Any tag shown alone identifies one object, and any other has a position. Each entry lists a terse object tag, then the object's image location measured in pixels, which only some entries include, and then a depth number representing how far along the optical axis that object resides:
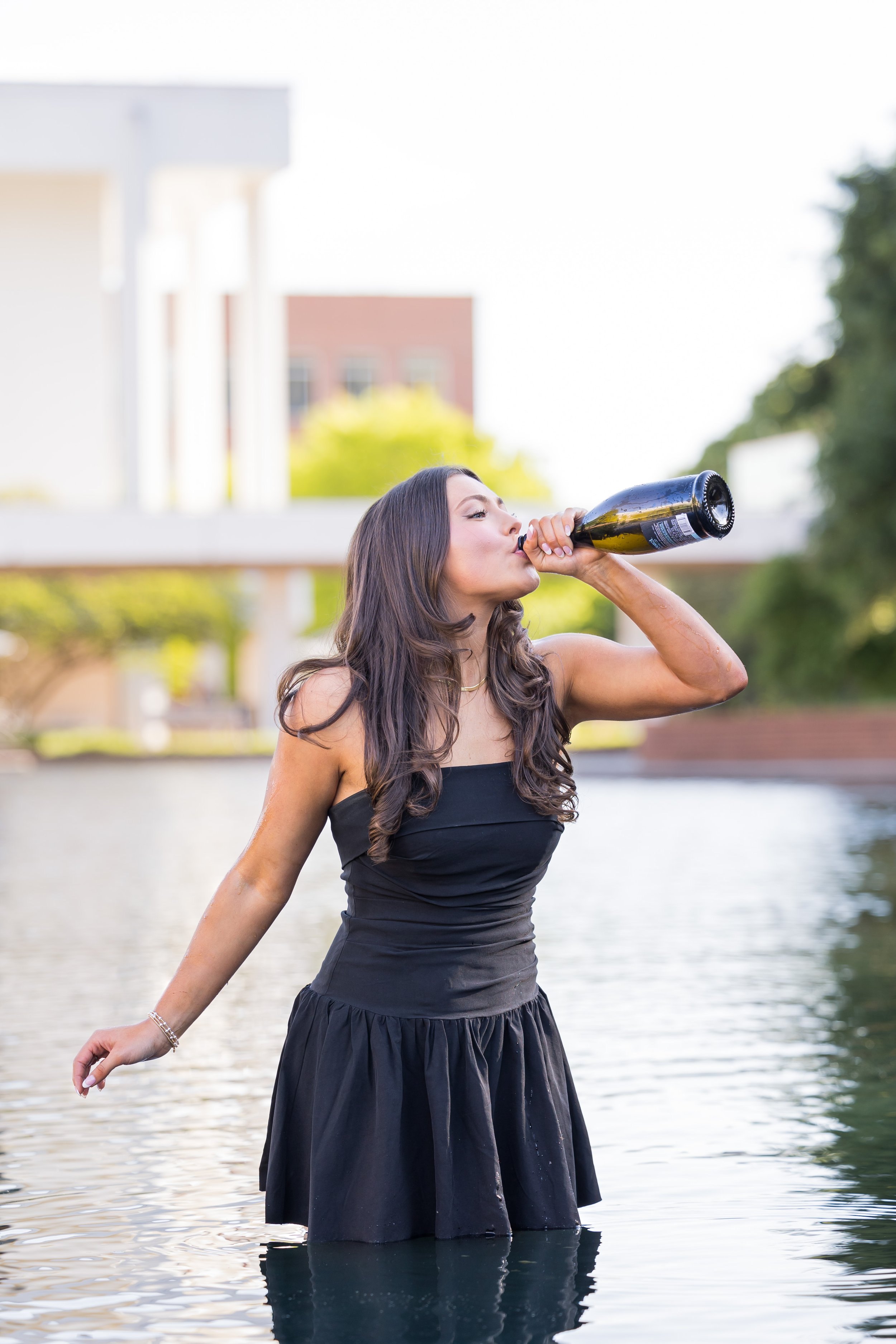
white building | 40.56
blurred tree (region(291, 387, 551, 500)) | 59.97
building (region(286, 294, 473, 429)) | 72.94
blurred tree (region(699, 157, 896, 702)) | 25.97
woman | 3.28
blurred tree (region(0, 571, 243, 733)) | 44.56
